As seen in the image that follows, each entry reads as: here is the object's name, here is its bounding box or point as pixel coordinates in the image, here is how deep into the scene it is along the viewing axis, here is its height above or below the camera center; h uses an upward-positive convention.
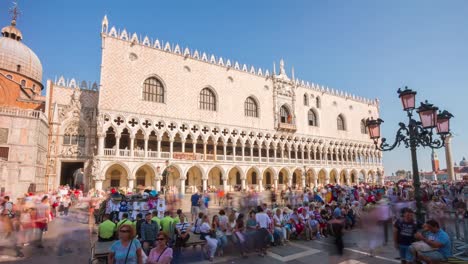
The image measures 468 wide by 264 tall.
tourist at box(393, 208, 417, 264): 5.23 -1.38
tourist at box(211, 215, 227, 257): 7.02 -1.90
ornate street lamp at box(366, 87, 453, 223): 7.12 +1.15
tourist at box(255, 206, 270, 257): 7.16 -1.79
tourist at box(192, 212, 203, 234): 7.62 -1.69
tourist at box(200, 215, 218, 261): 6.60 -1.84
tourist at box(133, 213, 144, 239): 7.34 -1.59
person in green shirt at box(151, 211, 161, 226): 6.98 -1.35
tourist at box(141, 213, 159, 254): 6.53 -1.60
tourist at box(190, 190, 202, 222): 11.98 -1.70
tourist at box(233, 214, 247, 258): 6.92 -1.87
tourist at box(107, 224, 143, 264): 3.52 -1.11
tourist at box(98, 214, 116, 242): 6.20 -1.48
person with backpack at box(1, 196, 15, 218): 7.78 -1.21
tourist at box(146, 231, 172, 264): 4.00 -1.32
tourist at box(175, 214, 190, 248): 6.54 -1.69
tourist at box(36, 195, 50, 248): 7.73 -1.46
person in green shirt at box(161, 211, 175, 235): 6.95 -1.49
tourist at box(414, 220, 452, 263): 4.36 -1.35
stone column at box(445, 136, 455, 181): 29.64 +0.84
